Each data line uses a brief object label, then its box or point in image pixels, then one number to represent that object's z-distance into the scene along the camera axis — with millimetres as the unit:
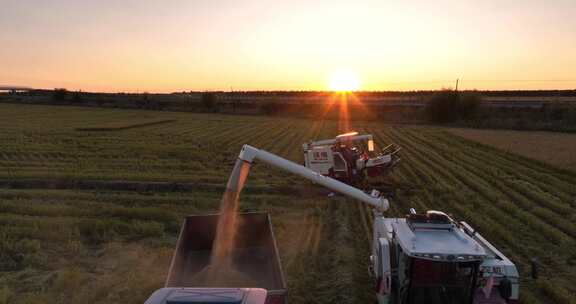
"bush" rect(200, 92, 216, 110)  65250
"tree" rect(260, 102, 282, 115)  57947
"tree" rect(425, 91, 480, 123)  44719
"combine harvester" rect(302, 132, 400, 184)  14164
